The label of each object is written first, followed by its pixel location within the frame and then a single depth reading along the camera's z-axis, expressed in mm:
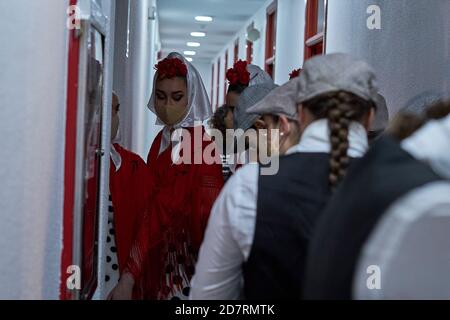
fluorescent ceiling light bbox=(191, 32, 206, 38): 15540
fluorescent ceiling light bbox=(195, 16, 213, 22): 12762
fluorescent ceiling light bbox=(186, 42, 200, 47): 17972
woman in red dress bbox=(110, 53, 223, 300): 2648
